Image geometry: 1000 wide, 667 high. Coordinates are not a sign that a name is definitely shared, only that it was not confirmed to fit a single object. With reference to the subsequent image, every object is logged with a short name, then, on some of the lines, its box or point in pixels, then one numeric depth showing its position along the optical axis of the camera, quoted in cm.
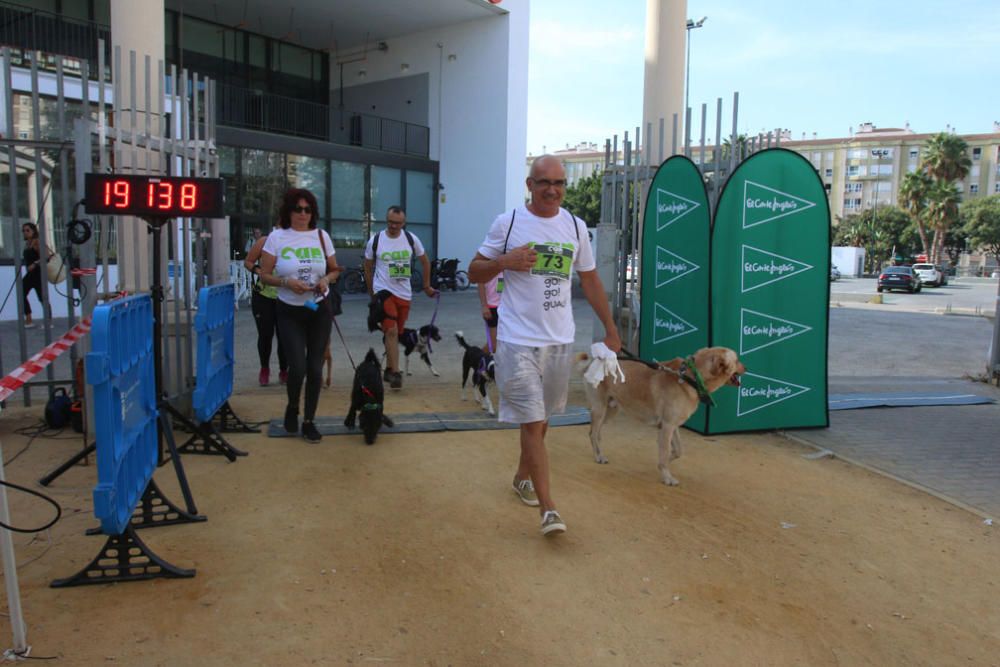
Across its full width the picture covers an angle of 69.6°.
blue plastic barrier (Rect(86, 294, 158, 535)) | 297
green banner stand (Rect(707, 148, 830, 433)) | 632
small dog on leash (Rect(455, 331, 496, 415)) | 698
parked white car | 4716
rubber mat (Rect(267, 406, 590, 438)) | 621
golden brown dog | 519
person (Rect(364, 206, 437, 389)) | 783
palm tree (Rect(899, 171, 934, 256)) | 7366
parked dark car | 3956
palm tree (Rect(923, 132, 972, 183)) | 7162
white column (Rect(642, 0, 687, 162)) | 1379
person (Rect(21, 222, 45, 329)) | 998
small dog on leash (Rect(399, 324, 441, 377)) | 847
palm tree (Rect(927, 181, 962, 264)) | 7150
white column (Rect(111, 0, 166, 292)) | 569
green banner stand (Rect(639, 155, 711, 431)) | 652
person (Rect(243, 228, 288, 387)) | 771
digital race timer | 425
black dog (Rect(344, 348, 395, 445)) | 578
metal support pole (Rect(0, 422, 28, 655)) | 270
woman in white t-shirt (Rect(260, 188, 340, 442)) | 577
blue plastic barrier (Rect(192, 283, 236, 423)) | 509
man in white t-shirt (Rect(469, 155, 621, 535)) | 403
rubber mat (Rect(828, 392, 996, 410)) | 805
